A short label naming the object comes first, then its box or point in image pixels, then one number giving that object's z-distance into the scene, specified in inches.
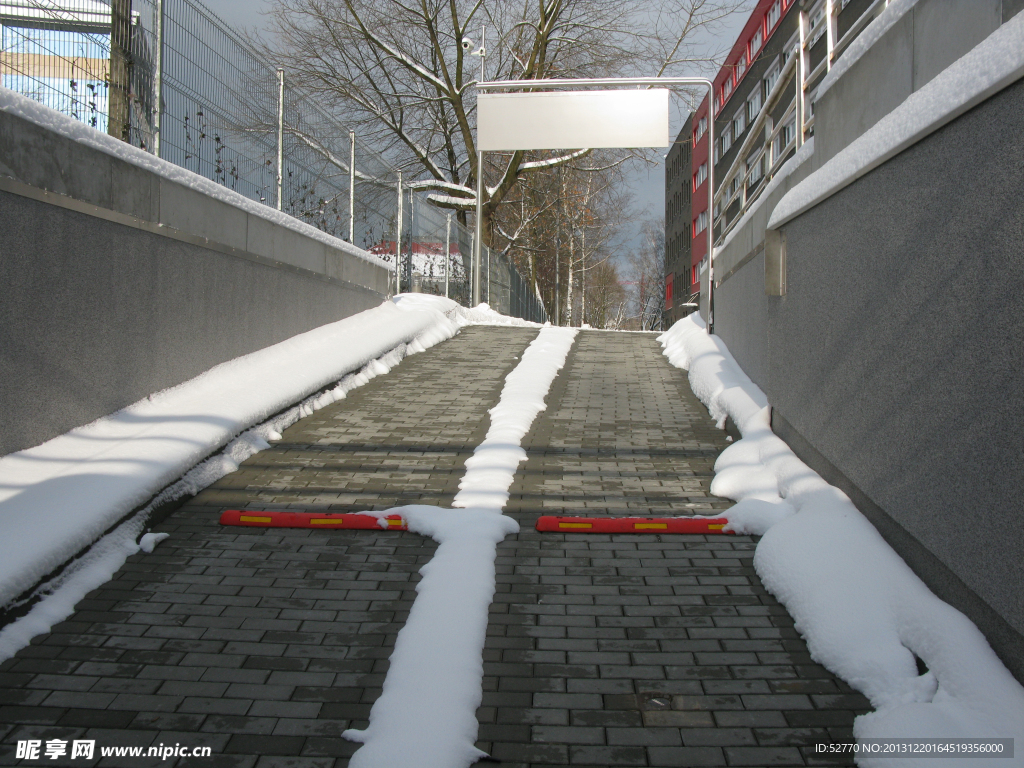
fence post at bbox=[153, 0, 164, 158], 290.8
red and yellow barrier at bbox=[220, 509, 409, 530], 188.2
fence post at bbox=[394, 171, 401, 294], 622.0
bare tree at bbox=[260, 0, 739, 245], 1032.2
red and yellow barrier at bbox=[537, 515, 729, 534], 185.5
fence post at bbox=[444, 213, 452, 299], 739.4
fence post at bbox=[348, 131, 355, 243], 500.7
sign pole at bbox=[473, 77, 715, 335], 482.0
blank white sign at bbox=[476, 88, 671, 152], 701.3
